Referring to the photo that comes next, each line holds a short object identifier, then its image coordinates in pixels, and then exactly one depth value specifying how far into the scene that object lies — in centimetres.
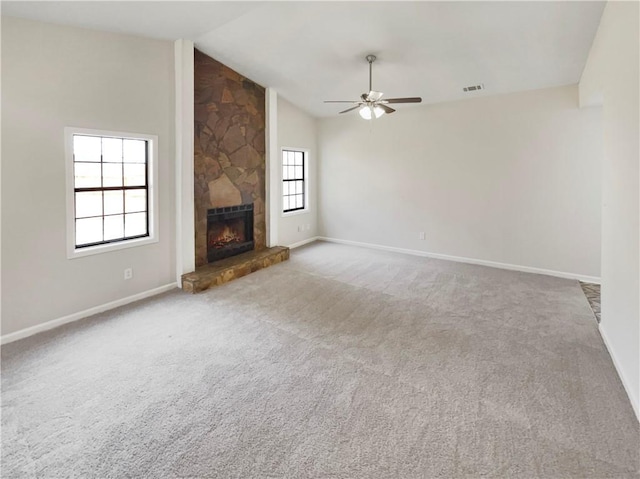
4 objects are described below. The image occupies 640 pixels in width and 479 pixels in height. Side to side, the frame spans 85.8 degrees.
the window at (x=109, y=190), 374
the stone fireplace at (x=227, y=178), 498
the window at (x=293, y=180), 726
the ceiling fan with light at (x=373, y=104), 426
